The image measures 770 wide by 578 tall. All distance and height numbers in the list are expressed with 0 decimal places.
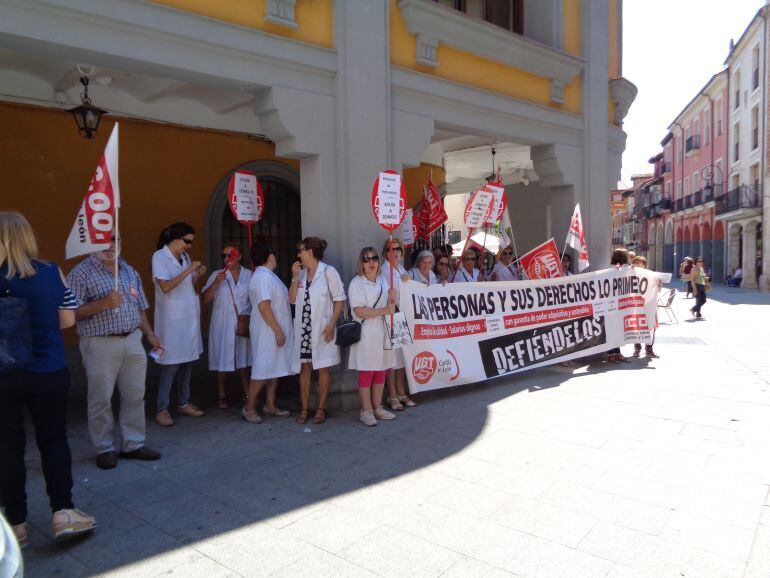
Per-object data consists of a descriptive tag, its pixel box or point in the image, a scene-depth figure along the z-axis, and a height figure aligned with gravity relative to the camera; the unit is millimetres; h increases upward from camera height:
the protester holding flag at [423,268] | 6570 -83
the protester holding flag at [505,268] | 8664 -139
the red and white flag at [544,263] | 7766 -57
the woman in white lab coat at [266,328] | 5418 -621
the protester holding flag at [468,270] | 7863 -139
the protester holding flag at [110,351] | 4234 -635
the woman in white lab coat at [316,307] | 5473 -422
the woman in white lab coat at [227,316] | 6020 -540
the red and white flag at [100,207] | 4098 +435
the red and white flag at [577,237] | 8016 +294
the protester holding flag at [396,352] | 6016 -969
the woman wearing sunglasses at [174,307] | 5348 -392
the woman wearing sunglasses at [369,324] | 5484 -606
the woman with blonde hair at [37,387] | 3012 -647
